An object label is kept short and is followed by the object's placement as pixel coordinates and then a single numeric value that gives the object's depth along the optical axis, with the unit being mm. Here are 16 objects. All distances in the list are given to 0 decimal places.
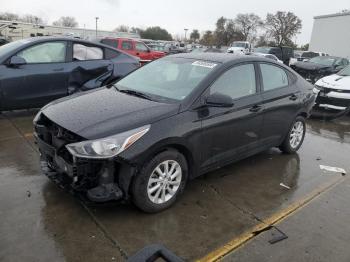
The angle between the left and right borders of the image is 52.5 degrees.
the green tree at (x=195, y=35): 87375
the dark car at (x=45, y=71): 6113
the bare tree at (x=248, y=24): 70000
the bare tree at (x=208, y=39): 72588
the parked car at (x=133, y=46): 16719
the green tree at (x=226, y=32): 70025
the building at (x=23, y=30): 30353
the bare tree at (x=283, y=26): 65000
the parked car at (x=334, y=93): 8715
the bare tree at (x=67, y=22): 95500
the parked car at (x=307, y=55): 28459
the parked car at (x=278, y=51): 26109
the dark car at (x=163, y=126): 3197
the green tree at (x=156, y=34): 78312
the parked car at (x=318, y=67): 13725
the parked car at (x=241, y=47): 31181
